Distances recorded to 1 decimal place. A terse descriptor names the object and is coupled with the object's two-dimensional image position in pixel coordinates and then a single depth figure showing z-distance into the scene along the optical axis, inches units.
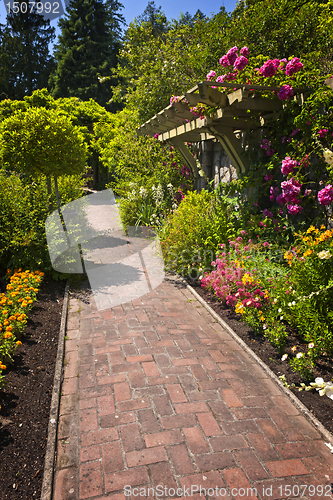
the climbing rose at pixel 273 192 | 174.2
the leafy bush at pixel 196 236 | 198.2
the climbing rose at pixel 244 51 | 168.1
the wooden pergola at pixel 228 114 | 155.0
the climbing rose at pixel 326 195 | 134.6
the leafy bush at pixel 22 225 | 180.5
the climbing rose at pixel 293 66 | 149.9
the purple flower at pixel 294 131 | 156.7
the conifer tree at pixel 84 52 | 989.8
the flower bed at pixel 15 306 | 110.7
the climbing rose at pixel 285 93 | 150.2
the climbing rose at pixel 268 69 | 155.5
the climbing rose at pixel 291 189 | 152.3
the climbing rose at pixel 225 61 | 175.9
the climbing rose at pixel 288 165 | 153.1
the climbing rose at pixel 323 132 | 139.7
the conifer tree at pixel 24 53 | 975.6
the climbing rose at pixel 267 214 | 177.9
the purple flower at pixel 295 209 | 153.9
